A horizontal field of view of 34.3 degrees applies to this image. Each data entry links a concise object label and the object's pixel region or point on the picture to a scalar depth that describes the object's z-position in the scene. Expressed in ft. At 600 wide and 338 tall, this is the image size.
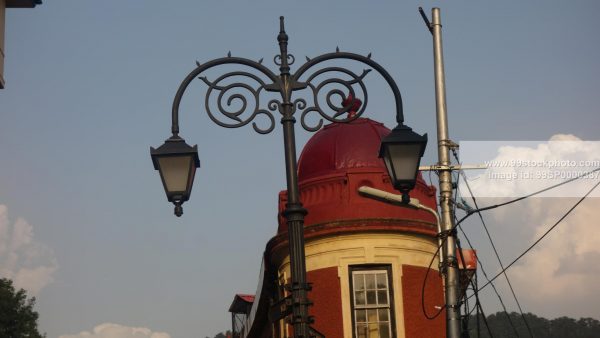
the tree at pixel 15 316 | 229.25
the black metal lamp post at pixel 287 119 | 32.22
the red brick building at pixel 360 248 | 80.07
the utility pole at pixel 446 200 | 47.21
